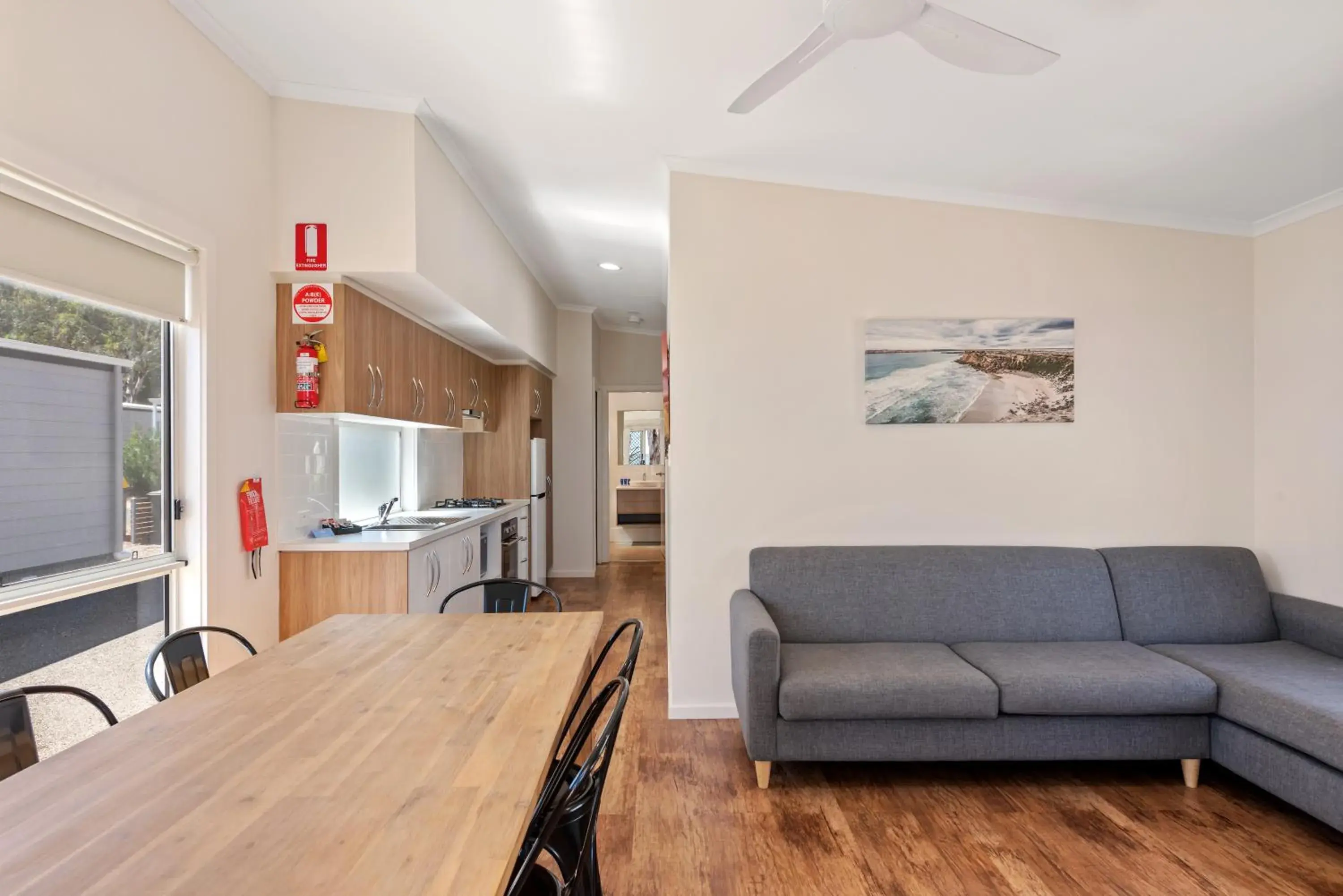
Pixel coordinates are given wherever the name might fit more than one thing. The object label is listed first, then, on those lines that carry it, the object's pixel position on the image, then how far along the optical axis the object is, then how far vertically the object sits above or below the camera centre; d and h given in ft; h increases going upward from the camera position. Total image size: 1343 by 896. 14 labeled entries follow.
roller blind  6.22 +1.93
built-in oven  17.40 -2.60
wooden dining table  2.98 -1.82
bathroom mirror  34.55 +0.41
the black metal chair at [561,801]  3.40 -1.96
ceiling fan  5.51 +3.48
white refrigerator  20.54 -2.04
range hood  17.07 +0.77
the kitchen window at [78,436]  6.51 +0.16
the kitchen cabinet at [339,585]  10.50 -2.05
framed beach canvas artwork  11.18 +1.20
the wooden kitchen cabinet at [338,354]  10.30 +1.47
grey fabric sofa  8.22 -2.80
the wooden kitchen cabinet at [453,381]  15.56 +1.62
